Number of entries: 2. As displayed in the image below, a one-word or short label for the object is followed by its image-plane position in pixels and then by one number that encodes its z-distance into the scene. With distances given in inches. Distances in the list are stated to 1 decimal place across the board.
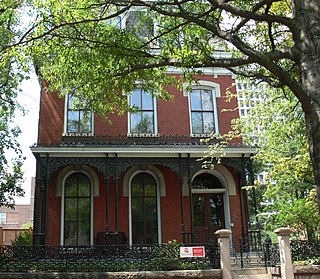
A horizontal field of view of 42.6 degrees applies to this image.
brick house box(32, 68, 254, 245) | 600.7
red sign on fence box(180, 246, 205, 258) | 464.4
